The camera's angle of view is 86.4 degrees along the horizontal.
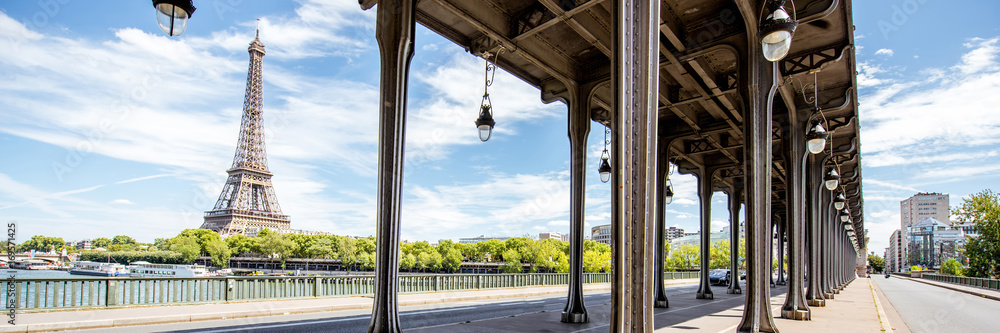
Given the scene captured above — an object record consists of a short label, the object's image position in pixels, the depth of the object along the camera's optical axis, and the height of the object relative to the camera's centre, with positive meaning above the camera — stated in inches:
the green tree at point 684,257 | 3319.4 -300.4
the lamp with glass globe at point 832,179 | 700.7 +42.5
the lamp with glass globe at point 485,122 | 474.6 +75.5
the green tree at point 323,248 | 3678.6 -297.6
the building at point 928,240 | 6259.8 -338.0
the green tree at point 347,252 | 3757.4 -327.5
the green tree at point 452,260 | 4084.6 -406.5
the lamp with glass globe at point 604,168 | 647.1 +48.7
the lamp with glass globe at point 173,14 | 178.4 +64.3
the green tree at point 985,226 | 2236.7 -54.6
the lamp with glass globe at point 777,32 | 259.0 +88.1
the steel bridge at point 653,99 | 203.0 +101.9
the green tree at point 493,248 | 4446.4 -346.7
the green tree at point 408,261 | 3663.9 -378.6
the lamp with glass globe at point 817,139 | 497.0 +67.9
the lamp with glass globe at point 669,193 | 907.4 +27.5
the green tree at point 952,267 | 3620.6 -391.6
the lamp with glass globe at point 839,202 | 888.3 +15.4
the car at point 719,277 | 1640.0 -208.8
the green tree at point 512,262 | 3260.3 -341.4
